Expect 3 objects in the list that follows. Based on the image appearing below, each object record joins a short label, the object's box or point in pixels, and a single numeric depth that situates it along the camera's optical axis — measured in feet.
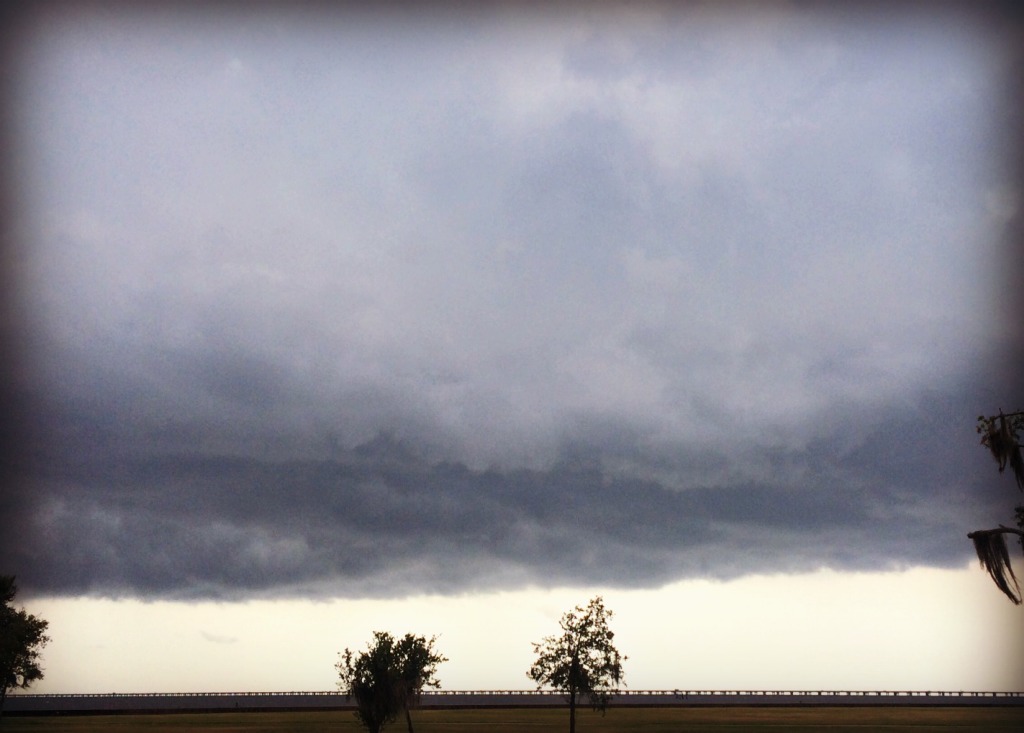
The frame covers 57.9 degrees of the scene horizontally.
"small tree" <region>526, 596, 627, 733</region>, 235.40
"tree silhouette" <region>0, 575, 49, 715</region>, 265.75
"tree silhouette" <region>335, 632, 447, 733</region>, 236.43
